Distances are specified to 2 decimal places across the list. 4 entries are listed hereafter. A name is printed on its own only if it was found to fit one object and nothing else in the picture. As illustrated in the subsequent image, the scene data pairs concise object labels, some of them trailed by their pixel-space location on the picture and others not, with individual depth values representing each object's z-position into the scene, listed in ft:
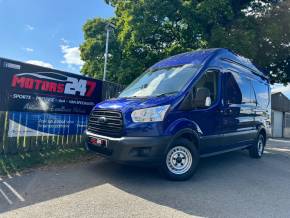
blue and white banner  16.24
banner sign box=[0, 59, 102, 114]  15.83
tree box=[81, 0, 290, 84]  32.14
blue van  12.38
